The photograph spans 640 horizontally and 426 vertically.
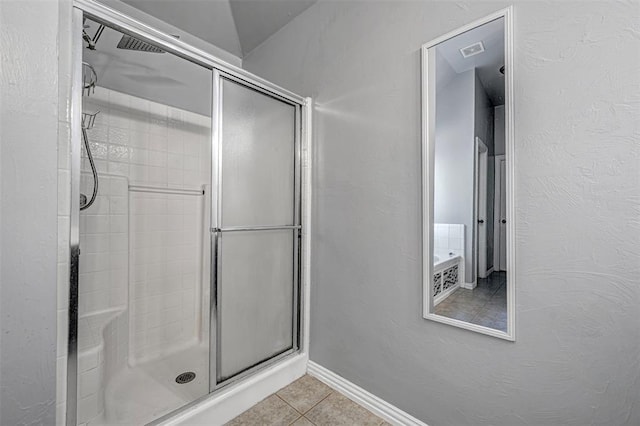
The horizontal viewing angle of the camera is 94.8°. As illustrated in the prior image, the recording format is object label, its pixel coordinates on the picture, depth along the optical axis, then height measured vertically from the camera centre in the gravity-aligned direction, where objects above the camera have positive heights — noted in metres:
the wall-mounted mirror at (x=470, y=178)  1.13 +0.16
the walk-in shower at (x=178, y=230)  1.47 -0.09
